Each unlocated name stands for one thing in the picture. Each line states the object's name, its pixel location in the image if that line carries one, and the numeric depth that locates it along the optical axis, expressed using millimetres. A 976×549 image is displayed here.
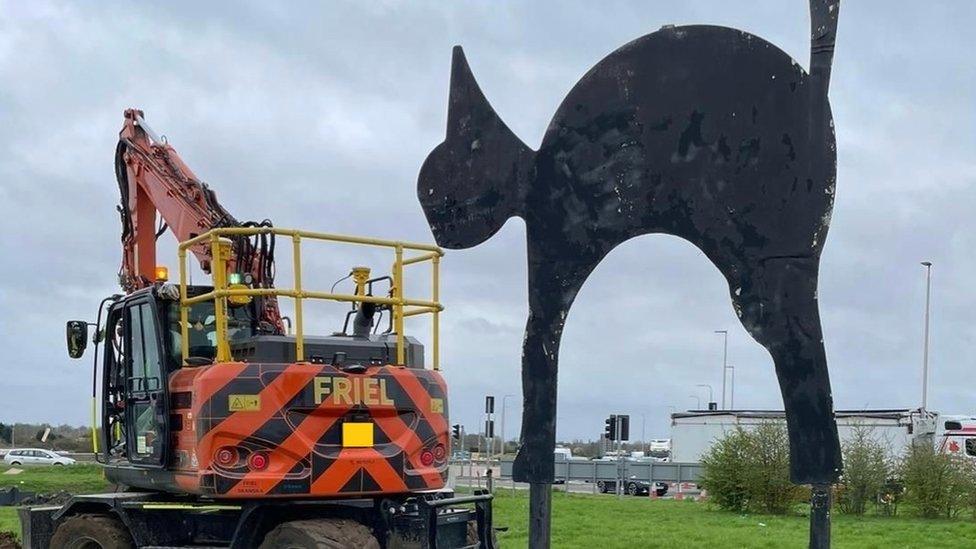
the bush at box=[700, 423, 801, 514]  21344
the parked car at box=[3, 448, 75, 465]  42212
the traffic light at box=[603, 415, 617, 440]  24359
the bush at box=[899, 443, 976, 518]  21000
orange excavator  8547
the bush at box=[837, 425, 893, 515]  22016
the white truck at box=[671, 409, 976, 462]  28203
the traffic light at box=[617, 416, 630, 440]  24100
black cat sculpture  6371
